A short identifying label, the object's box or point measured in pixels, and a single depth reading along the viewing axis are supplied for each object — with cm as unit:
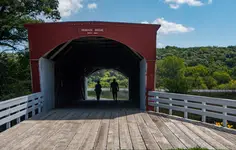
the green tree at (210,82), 4088
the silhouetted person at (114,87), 1312
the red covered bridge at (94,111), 488
